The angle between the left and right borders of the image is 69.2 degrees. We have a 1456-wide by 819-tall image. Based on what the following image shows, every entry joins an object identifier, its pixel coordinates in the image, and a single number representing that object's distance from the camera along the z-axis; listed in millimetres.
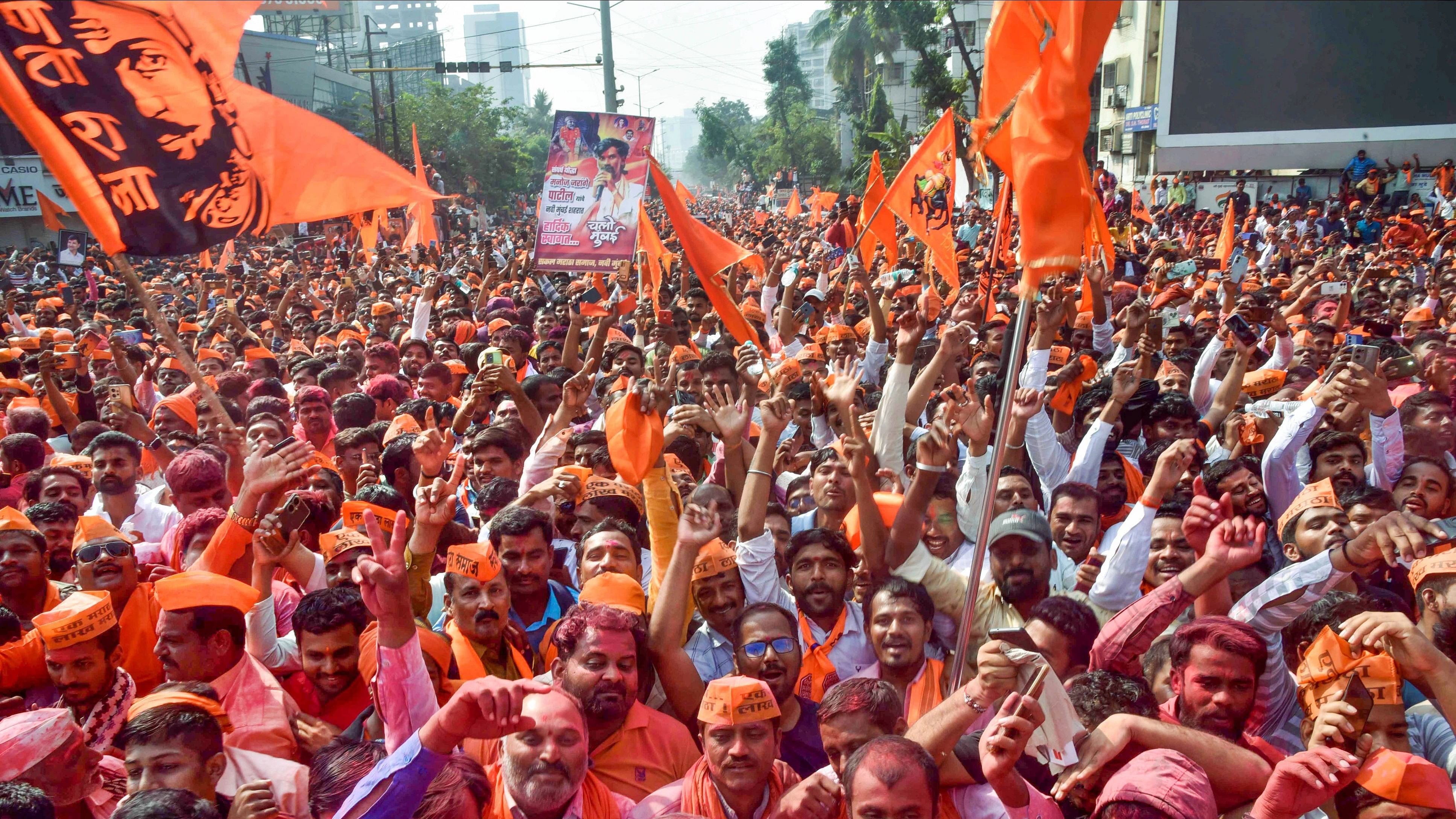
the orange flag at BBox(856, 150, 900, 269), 8805
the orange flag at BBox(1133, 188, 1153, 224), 19094
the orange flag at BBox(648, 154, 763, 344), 5777
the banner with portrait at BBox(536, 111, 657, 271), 9883
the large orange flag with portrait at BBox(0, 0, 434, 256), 3248
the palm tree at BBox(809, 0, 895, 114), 50094
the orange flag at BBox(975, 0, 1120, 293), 2537
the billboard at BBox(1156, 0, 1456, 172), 26609
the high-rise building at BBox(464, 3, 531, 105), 178338
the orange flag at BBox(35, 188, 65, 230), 10305
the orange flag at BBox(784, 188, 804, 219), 23625
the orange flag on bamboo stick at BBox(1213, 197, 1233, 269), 12336
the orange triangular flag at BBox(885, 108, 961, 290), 7812
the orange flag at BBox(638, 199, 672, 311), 10234
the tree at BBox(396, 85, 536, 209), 46719
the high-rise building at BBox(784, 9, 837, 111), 147025
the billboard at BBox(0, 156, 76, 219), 29719
